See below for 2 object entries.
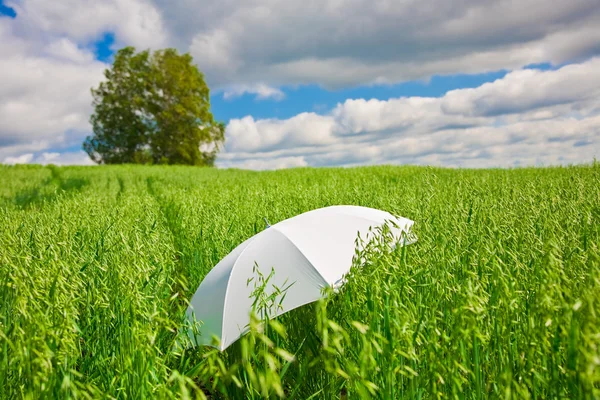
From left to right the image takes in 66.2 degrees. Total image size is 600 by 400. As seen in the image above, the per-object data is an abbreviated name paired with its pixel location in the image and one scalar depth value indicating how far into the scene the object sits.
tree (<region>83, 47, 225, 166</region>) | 41.12
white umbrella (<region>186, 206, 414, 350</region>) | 3.07
